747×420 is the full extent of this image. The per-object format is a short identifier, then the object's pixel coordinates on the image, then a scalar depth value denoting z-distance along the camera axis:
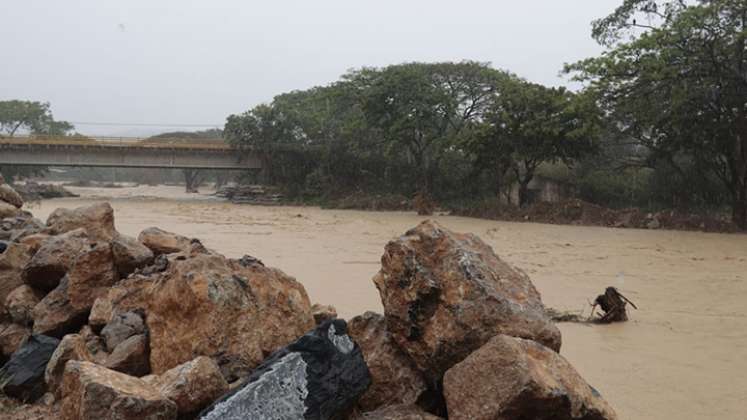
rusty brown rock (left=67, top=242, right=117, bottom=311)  5.20
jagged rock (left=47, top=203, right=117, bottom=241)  7.02
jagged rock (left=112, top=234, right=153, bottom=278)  5.59
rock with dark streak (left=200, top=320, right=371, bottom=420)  2.99
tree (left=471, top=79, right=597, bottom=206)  22.17
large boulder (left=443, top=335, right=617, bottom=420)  2.87
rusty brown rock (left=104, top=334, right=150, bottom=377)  3.99
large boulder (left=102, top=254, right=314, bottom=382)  3.82
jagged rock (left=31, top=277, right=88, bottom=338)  5.07
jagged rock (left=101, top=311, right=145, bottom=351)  4.34
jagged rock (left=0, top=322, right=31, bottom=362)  5.32
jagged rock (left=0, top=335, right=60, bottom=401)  4.37
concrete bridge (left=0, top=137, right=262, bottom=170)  36.22
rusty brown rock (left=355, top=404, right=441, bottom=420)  3.33
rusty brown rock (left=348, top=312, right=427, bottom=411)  3.68
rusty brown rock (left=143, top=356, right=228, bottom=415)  3.23
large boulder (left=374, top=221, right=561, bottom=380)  3.46
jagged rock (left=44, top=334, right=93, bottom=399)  4.14
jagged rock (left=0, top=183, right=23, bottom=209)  13.29
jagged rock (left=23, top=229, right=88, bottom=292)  5.69
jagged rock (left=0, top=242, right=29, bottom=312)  6.11
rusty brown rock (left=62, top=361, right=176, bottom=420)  2.99
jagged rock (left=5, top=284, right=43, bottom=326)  5.53
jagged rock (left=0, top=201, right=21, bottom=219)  11.25
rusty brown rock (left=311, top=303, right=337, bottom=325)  4.91
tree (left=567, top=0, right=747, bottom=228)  17.39
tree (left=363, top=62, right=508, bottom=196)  27.16
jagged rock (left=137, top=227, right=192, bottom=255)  6.33
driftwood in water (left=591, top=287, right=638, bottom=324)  6.77
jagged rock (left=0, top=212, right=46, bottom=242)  7.94
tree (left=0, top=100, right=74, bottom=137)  51.78
